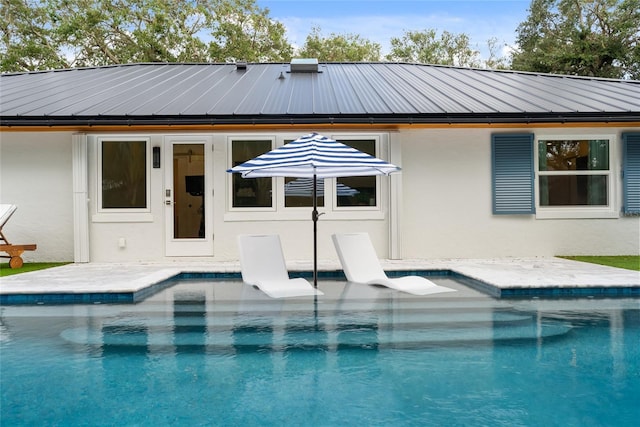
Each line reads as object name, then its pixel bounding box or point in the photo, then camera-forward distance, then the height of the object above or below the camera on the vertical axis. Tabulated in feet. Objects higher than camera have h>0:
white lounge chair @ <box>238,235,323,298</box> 24.35 -2.34
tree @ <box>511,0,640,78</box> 81.82 +27.72
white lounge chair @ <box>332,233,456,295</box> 24.23 -2.38
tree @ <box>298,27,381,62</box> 97.96 +31.72
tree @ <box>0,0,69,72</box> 80.43 +28.89
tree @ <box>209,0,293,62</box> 82.89 +29.78
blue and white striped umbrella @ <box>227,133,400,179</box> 22.47 +2.30
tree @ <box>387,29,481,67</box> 103.96 +33.10
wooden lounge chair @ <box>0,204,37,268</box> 28.86 -1.77
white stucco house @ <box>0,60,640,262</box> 31.96 +2.04
